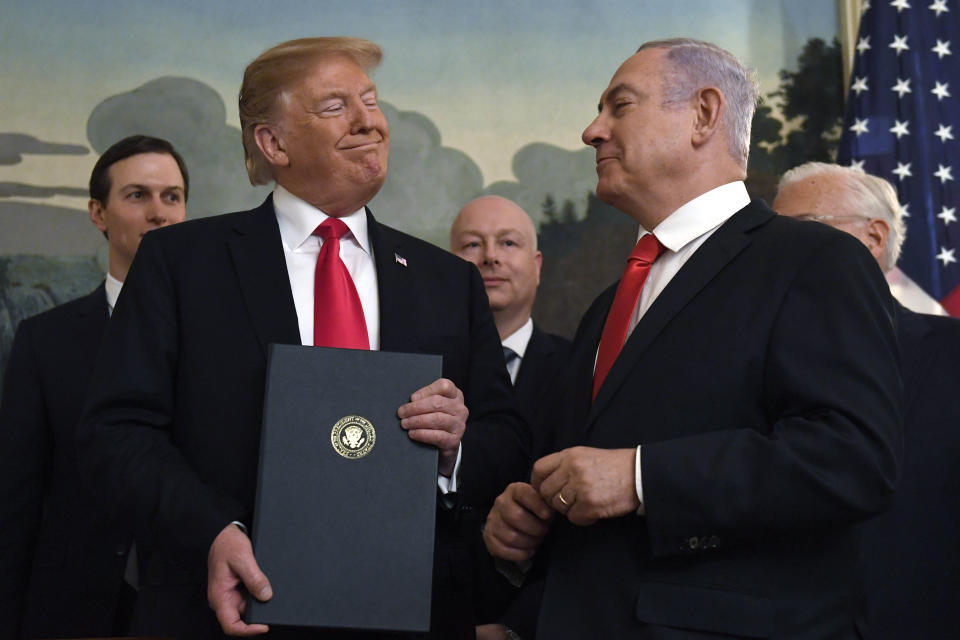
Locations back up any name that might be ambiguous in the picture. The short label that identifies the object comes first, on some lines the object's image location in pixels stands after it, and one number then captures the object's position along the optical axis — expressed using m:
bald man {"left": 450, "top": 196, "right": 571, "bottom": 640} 4.58
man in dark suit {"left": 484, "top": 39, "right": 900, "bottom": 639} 2.06
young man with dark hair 3.63
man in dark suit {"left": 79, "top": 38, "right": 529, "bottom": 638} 2.35
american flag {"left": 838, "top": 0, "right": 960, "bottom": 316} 5.96
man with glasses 3.22
